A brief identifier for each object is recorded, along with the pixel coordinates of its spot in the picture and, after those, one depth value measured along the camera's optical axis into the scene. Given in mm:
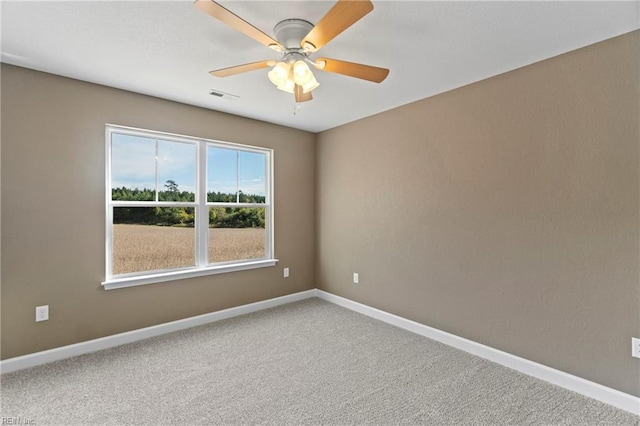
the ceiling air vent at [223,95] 2962
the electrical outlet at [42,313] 2518
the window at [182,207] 2988
